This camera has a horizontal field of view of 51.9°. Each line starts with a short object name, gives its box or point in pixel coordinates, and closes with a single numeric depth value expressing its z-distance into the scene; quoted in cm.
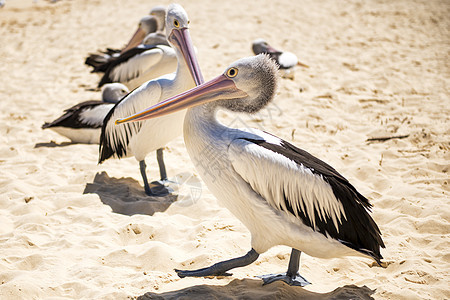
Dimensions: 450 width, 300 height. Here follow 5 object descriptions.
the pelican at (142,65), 580
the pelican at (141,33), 740
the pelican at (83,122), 519
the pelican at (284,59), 725
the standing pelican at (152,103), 398
